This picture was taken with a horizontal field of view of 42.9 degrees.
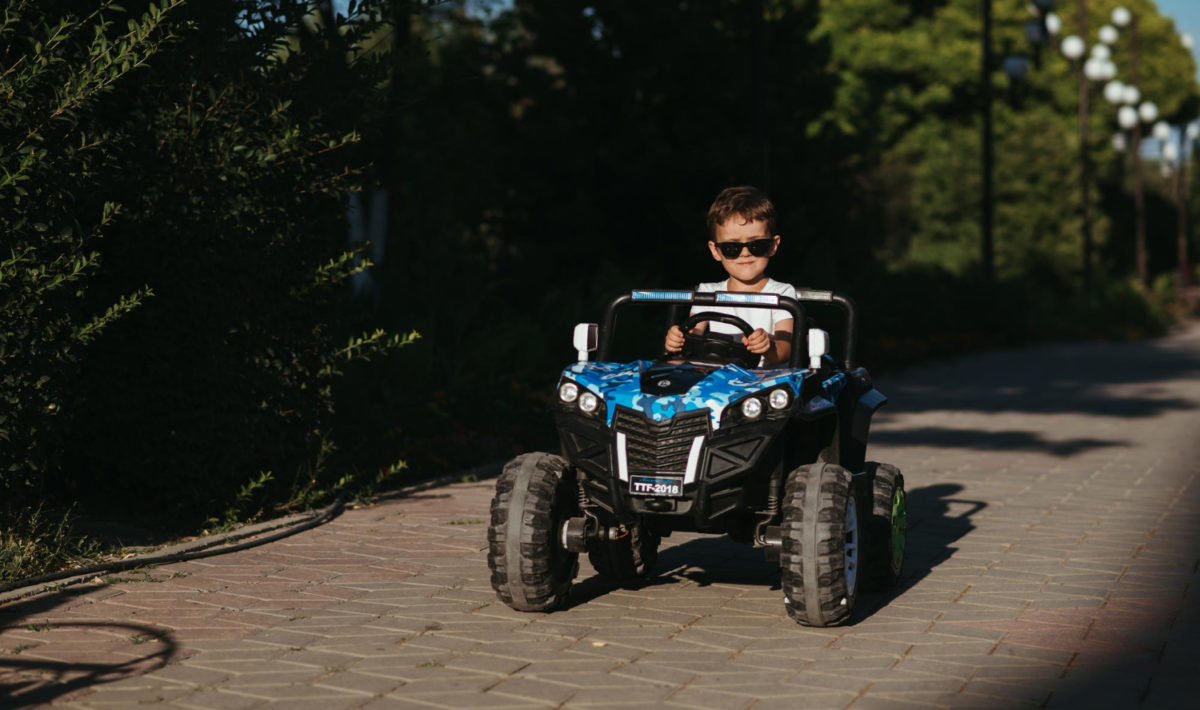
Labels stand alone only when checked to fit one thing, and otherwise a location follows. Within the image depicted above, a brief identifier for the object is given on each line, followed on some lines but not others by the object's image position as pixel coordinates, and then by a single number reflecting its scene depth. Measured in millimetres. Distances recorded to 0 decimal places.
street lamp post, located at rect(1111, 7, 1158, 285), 43381
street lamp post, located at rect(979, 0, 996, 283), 29719
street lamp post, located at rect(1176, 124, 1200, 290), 49500
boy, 6918
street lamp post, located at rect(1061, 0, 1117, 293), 35812
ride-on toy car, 6035
